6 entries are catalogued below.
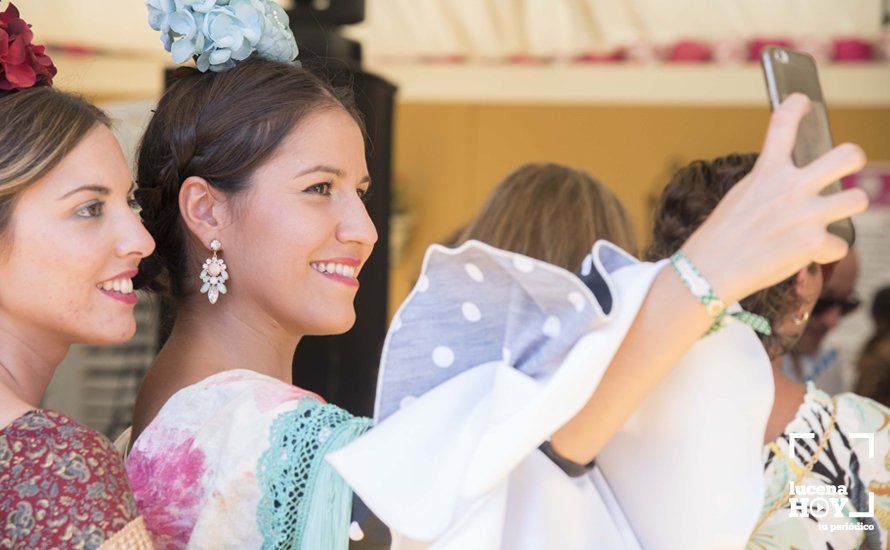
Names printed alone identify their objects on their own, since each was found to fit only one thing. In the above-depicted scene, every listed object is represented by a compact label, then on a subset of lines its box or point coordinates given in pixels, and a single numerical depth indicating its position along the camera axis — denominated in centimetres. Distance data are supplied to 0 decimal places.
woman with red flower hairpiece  194
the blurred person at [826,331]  348
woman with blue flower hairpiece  184
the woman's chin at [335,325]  216
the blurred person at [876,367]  382
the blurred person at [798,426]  233
